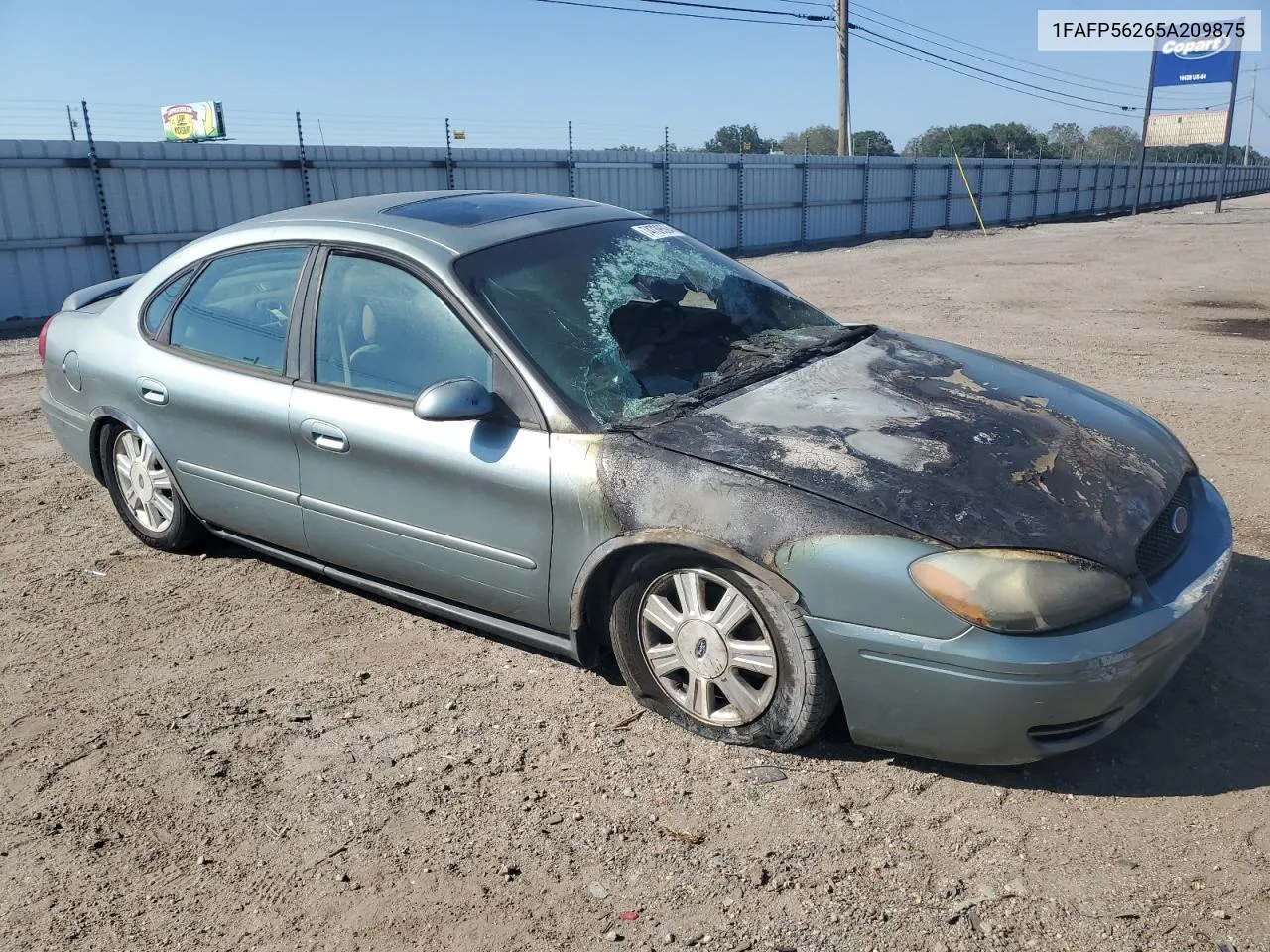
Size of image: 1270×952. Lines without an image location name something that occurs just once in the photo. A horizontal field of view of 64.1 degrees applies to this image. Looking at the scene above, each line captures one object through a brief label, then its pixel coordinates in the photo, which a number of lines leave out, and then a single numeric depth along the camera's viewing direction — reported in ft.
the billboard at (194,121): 106.22
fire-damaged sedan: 8.69
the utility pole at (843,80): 109.81
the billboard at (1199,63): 120.06
